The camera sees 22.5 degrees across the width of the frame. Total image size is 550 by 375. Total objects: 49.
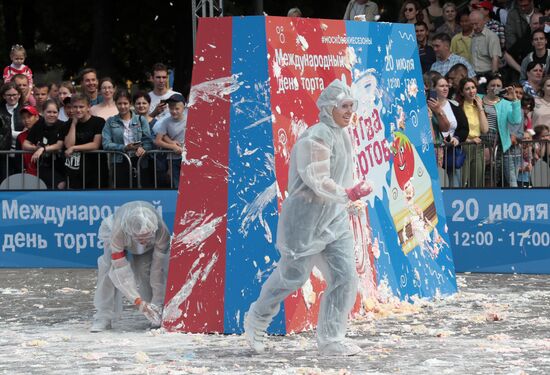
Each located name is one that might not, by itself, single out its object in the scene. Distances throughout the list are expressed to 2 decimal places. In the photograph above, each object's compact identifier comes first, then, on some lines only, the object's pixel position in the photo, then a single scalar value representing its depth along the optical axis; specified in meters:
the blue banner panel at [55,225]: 15.53
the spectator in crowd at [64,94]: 17.16
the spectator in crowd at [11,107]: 16.62
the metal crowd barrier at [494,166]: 15.16
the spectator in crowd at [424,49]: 18.07
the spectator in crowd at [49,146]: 15.89
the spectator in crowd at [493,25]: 18.58
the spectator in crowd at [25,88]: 17.12
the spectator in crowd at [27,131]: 16.00
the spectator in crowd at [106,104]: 16.33
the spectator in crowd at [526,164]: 15.18
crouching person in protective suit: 10.62
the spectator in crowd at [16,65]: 18.69
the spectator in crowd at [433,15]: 19.52
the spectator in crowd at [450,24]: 18.97
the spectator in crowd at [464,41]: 18.30
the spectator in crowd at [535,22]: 18.48
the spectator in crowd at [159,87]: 16.77
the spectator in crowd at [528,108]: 16.28
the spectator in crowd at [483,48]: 18.17
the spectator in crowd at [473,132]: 15.37
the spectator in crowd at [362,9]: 19.30
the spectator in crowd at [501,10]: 18.88
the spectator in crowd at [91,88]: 17.15
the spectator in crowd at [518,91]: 16.30
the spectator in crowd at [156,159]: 15.62
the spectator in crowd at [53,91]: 18.52
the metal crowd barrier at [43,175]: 15.70
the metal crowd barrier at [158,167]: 15.58
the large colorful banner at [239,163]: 10.35
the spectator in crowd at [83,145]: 15.75
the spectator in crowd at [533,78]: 17.30
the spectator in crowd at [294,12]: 17.47
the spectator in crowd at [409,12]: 18.66
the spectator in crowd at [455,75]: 16.76
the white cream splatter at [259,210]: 10.34
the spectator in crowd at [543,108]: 16.23
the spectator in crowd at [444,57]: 17.59
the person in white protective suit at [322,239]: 9.41
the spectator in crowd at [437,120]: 15.60
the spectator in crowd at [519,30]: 18.61
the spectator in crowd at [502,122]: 15.31
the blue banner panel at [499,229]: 14.63
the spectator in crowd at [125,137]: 15.65
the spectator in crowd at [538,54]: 17.78
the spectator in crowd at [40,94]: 17.20
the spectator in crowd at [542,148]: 15.05
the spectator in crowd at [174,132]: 15.48
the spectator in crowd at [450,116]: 15.63
